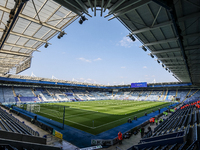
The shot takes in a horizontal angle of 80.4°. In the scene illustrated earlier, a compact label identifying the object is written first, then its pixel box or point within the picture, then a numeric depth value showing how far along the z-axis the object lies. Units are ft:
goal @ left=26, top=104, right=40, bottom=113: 95.66
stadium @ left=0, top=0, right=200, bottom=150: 23.84
